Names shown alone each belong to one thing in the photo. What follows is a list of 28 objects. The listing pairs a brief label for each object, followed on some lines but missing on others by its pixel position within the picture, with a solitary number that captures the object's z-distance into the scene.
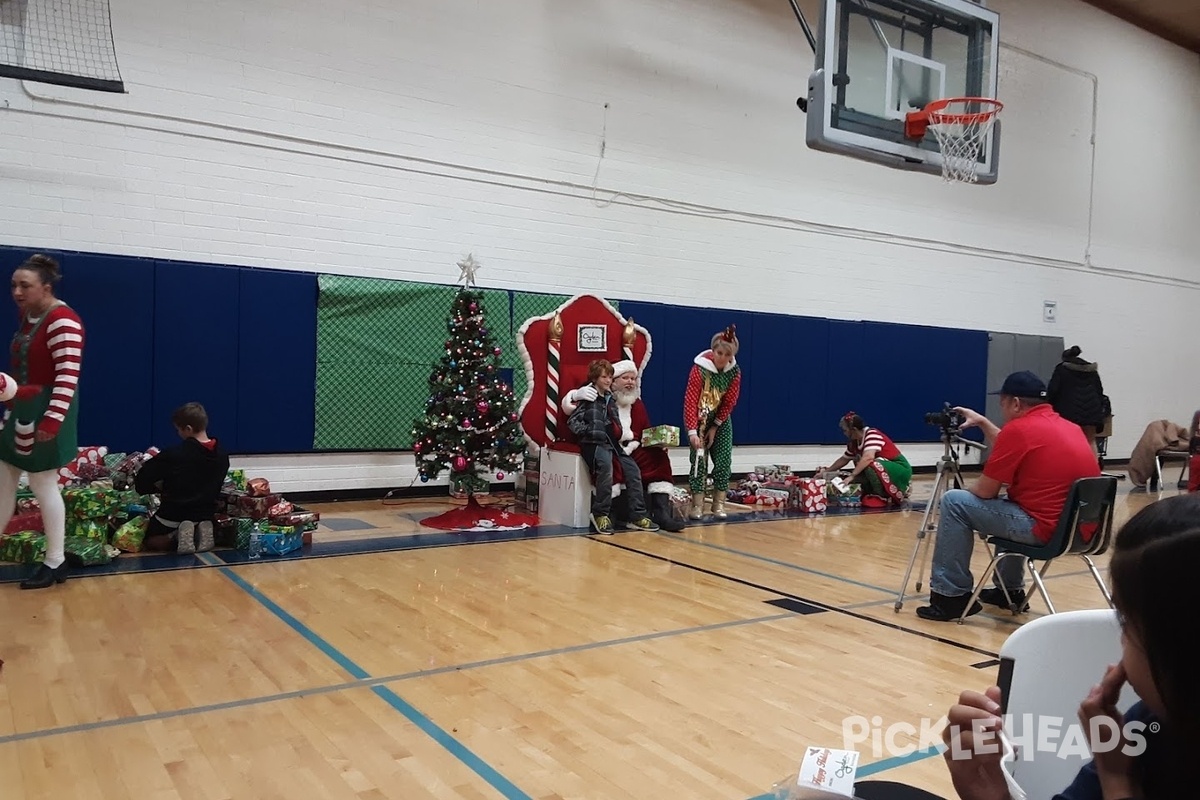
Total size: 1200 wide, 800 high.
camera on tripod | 5.11
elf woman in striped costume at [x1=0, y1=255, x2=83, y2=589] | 4.60
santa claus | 7.35
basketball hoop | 8.05
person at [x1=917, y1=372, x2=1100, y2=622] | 4.34
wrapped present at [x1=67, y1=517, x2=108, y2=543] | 5.41
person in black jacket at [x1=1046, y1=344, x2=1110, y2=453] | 10.20
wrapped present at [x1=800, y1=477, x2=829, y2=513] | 8.68
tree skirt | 7.08
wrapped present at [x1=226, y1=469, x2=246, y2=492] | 6.72
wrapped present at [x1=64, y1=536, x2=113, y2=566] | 5.24
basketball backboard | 7.85
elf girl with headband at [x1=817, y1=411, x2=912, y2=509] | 9.09
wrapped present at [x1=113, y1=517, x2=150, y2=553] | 5.62
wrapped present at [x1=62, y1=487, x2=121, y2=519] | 5.44
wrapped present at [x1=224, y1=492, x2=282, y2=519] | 6.20
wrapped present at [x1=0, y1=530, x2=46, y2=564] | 5.26
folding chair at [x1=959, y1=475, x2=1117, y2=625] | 4.21
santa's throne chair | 7.35
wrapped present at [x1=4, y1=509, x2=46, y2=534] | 5.53
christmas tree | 7.11
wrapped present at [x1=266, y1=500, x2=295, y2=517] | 6.17
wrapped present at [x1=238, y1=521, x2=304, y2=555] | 5.89
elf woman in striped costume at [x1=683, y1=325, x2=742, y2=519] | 7.43
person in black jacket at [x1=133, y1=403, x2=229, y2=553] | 5.58
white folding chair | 1.53
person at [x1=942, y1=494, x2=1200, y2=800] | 0.93
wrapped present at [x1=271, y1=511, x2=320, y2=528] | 6.15
